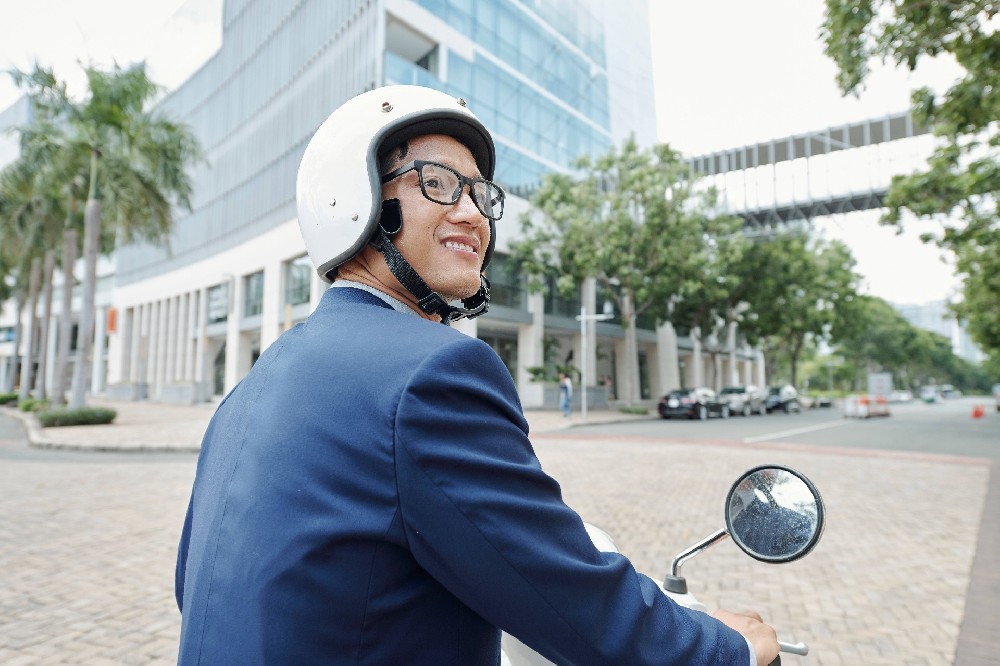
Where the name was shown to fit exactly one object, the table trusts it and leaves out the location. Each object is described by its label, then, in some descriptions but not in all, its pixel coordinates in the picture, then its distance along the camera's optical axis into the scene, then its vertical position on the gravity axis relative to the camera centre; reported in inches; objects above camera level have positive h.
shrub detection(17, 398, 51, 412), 832.9 -14.3
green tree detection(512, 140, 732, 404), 1003.3 +264.9
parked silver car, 1267.2 -22.6
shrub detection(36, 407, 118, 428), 629.3 -23.3
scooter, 53.0 -12.3
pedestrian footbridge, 1370.6 +536.9
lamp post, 891.4 +103.7
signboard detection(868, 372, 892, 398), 1882.4 +8.2
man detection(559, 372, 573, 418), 955.3 -9.9
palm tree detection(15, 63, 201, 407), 683.4 +280.0
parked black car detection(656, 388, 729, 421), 1071.0 -26.9
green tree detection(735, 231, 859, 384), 1350.9 +232.3
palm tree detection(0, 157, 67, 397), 764.6 +250.7
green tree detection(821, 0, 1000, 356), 289.3 +164.3
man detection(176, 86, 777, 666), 36.8 -8.6
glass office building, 1018.7 +487.2
